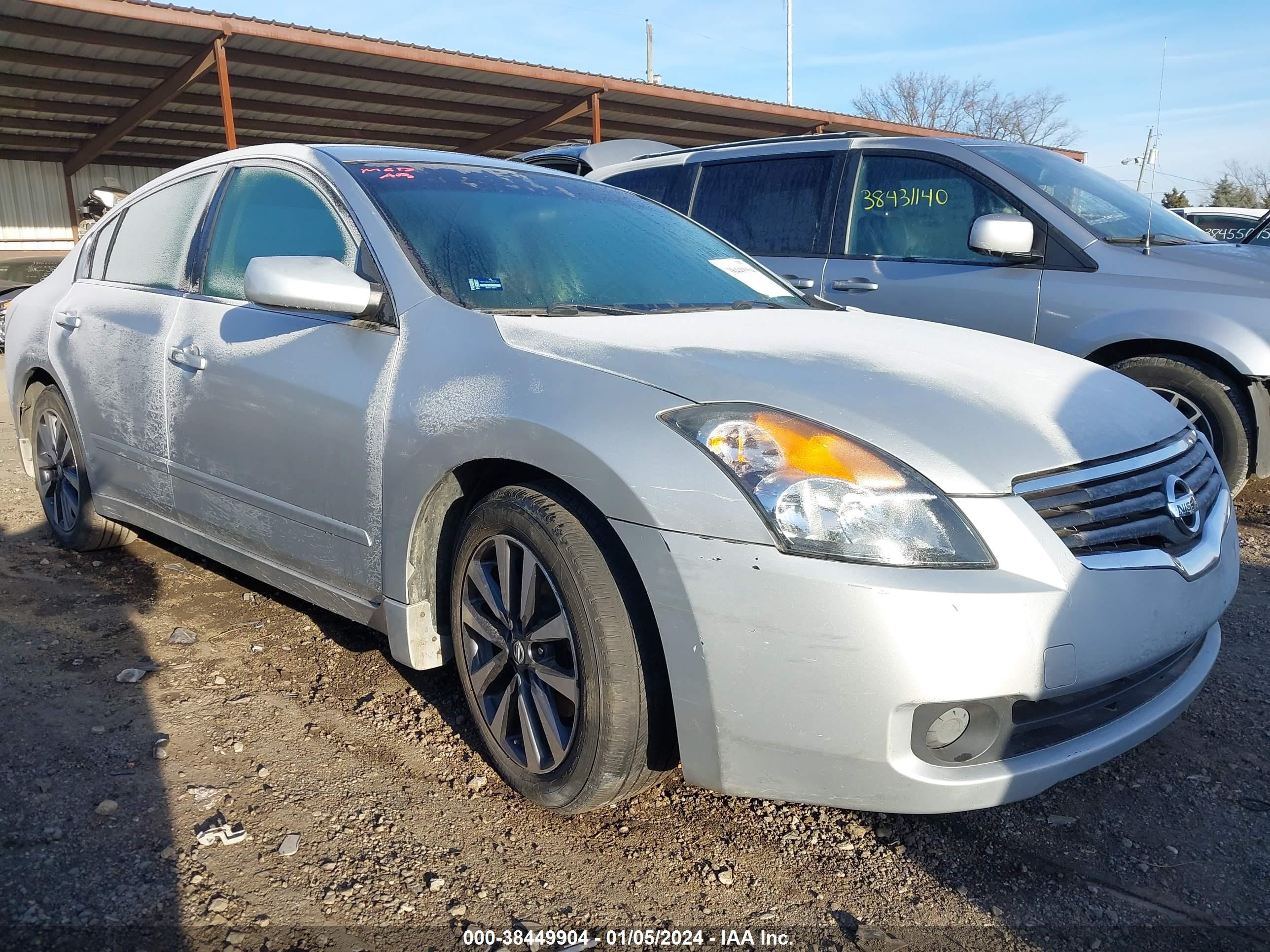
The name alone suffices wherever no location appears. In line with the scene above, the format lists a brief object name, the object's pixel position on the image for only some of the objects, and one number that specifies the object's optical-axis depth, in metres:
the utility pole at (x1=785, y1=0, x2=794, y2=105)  32.53
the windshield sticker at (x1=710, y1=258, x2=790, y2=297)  3.28
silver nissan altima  1.86
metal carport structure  11.80
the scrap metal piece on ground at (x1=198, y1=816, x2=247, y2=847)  2.19
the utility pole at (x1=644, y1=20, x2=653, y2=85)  39.69
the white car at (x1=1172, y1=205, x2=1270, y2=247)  9.98
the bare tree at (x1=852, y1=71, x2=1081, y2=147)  39.81
